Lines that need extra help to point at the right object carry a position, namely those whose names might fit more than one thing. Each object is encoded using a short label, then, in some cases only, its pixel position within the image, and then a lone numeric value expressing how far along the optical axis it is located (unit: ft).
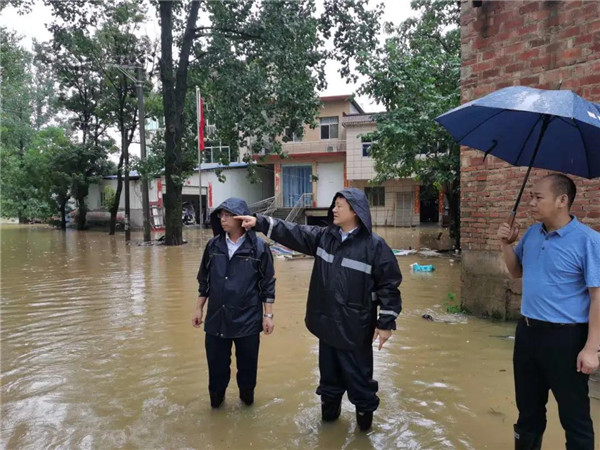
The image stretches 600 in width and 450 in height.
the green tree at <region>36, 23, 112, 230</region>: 74.33
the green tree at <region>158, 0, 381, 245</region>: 41.88
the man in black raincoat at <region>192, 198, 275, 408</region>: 10.50
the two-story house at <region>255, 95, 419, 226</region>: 84.17
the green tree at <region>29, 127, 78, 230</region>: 79.87
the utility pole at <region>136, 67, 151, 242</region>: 55.83
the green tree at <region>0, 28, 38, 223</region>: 59.16
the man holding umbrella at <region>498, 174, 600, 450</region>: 7.20
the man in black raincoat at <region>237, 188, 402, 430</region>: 9.38
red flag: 48.32
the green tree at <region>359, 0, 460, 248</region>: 35.01
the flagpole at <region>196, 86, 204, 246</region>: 48.19
